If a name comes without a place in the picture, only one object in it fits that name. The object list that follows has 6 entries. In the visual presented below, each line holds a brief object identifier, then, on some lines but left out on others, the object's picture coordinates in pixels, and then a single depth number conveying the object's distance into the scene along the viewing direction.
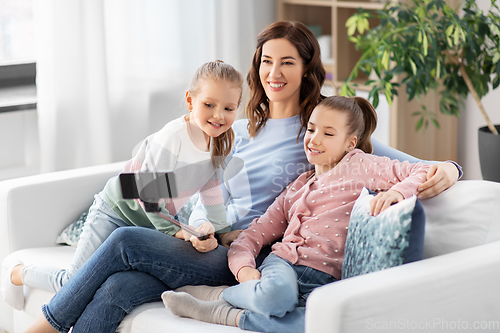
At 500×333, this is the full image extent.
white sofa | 3.36
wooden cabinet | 5.28
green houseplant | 4.69
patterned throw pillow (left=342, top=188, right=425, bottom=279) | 3.49
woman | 3.70
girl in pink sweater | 3.61
